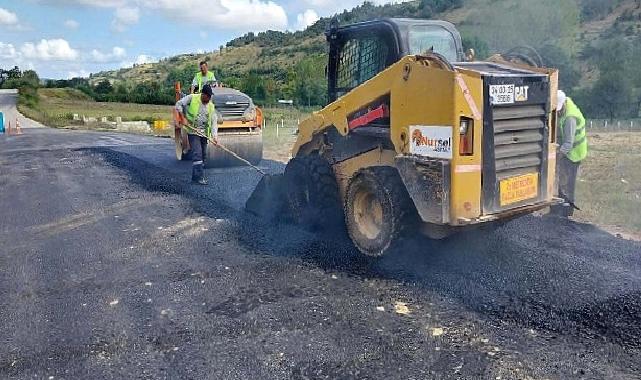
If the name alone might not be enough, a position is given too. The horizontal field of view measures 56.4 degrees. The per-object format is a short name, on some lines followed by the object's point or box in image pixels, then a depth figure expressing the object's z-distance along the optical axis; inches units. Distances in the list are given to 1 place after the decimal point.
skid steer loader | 176.2
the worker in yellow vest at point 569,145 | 247.8
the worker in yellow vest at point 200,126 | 365.7
